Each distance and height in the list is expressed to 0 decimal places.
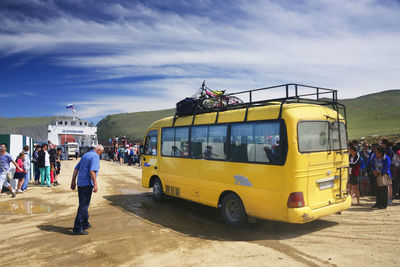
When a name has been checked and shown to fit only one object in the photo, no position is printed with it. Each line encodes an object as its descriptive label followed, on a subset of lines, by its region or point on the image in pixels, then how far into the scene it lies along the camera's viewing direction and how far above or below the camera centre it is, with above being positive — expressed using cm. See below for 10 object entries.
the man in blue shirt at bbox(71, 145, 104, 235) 622 -78
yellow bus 553 -35
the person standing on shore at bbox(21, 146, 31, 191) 1157 -75
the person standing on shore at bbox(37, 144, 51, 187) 1234 -65
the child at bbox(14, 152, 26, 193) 1099 -90
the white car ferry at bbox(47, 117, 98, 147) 3581 +209
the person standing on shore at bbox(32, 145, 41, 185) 1295 -49
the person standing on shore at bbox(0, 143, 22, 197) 975 -48
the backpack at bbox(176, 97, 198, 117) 830 +111
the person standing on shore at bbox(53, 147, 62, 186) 1346 -84
